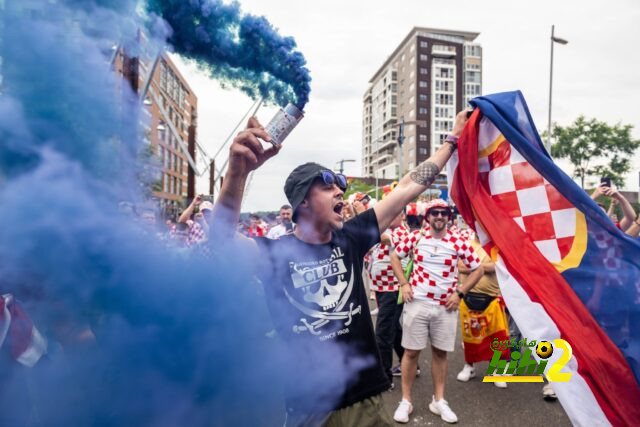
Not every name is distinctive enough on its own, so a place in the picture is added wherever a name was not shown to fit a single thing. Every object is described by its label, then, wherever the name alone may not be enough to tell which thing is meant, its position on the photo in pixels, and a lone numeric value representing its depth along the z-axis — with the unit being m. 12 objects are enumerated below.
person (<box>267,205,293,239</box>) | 6.81
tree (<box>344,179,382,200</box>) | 37.75
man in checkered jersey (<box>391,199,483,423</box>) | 4.28
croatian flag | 2.27
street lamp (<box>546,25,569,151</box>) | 16.17
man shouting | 1.98
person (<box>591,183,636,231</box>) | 4.02
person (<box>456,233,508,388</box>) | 5.00
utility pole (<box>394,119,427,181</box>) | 18.99
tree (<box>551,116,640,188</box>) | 28.67
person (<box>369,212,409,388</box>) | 4.77
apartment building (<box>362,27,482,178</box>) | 70.06
